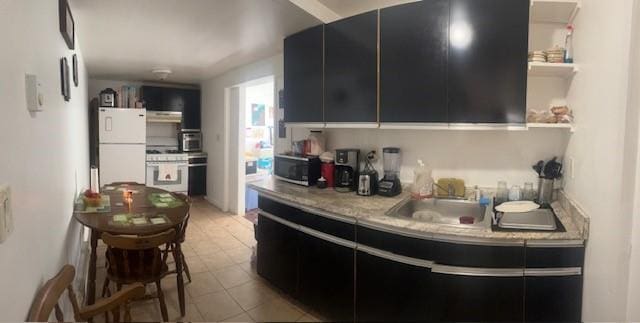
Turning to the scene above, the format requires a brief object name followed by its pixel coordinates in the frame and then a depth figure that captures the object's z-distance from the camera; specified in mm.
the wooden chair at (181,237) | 2140
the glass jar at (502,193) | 2008
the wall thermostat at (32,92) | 1043
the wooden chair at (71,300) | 937
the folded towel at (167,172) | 5246
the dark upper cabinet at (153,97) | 5473
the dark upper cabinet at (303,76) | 2383
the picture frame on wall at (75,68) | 2410
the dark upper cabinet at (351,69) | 2092
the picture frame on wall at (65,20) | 1786
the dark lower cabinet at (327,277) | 1835
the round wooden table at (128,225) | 1938
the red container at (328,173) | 2471
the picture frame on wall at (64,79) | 1818
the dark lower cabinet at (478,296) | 1466
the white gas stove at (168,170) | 5195
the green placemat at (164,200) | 2463
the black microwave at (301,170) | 2504
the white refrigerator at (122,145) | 4582
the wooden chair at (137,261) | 1808
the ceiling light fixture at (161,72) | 4504
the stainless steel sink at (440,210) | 2004
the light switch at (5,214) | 748
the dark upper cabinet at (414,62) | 1865
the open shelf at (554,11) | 1746
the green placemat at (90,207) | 2236
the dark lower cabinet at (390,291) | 1576
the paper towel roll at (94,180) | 4084
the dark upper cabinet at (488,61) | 1725
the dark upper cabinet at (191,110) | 5789
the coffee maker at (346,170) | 2354
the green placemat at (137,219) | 2021
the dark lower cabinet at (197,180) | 5741
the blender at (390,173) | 2180
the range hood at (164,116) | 5484
